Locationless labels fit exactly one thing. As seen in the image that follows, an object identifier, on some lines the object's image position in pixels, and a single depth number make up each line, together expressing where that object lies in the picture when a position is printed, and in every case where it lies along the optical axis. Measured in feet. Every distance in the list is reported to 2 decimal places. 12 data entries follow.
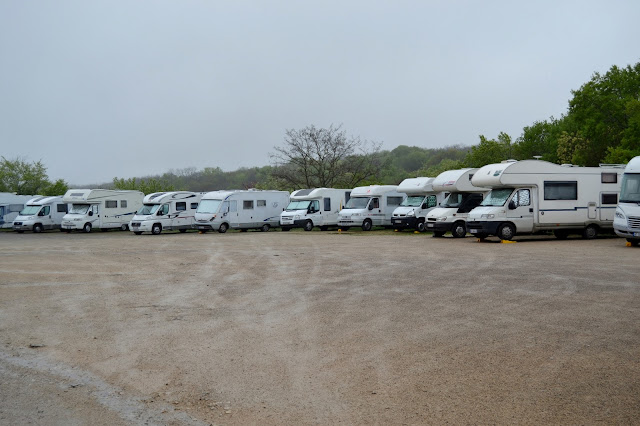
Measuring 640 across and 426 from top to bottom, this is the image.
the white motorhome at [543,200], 74.69
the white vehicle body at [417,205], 97.96
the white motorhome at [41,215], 131.75
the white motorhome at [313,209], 113.91
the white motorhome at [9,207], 147.84
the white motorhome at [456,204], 83.56
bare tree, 176.45
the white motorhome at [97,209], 124.88
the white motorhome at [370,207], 109.40
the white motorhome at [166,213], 113.19
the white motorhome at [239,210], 113.50
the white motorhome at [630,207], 62.02
